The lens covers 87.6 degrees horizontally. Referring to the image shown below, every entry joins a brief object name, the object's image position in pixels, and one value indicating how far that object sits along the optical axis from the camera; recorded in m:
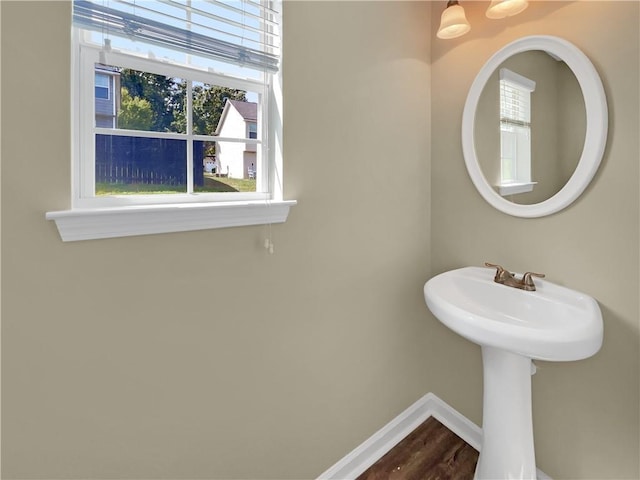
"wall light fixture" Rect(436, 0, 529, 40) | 1.27
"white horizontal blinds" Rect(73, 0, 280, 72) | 0.83
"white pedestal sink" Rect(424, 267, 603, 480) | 1.00
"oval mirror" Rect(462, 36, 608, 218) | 1.23
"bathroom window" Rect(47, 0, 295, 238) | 0.88
